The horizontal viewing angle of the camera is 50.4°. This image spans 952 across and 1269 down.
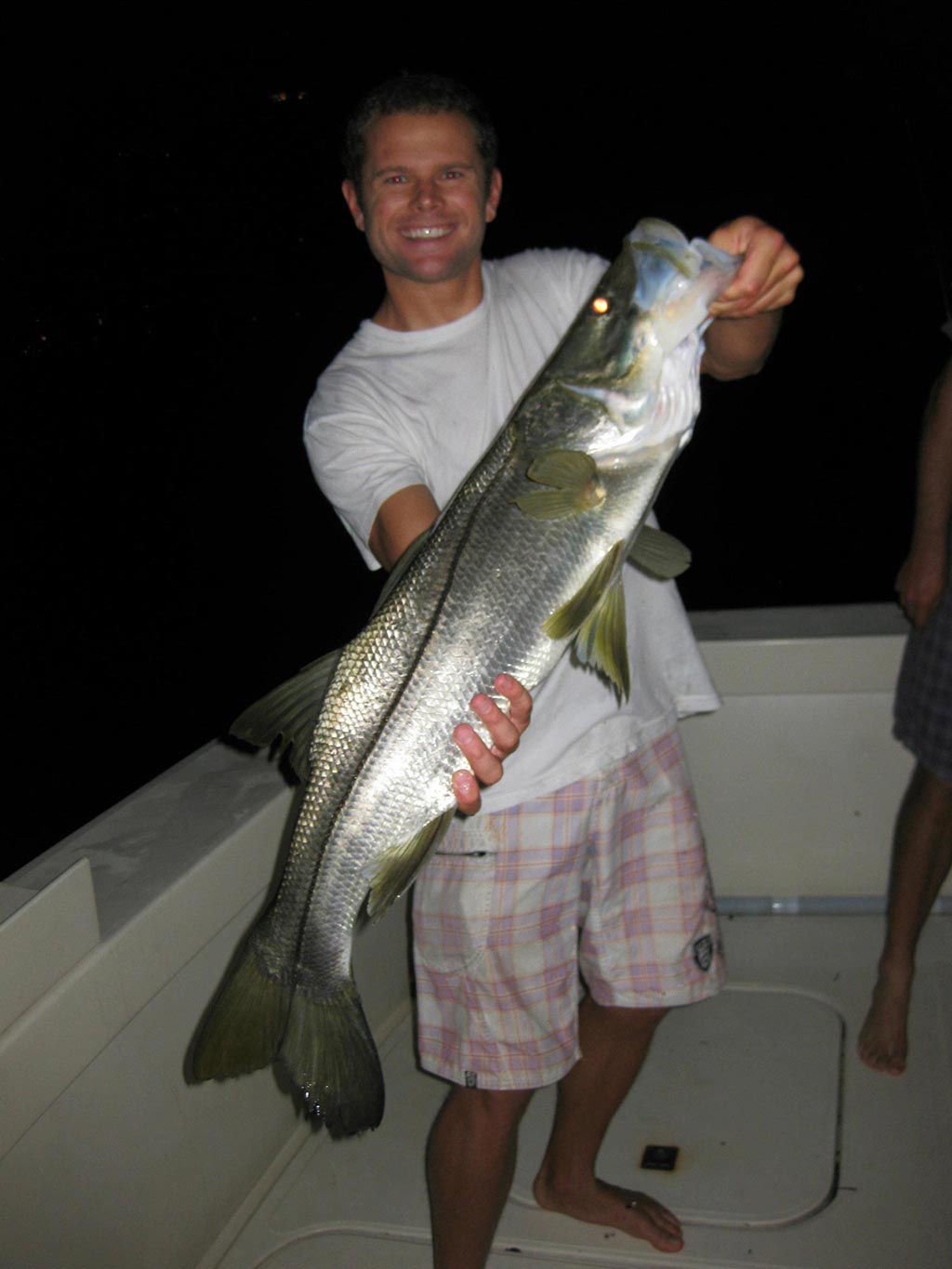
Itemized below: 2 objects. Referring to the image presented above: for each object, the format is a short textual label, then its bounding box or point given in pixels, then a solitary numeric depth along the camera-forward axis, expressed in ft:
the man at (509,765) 7.63
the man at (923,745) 9.64
